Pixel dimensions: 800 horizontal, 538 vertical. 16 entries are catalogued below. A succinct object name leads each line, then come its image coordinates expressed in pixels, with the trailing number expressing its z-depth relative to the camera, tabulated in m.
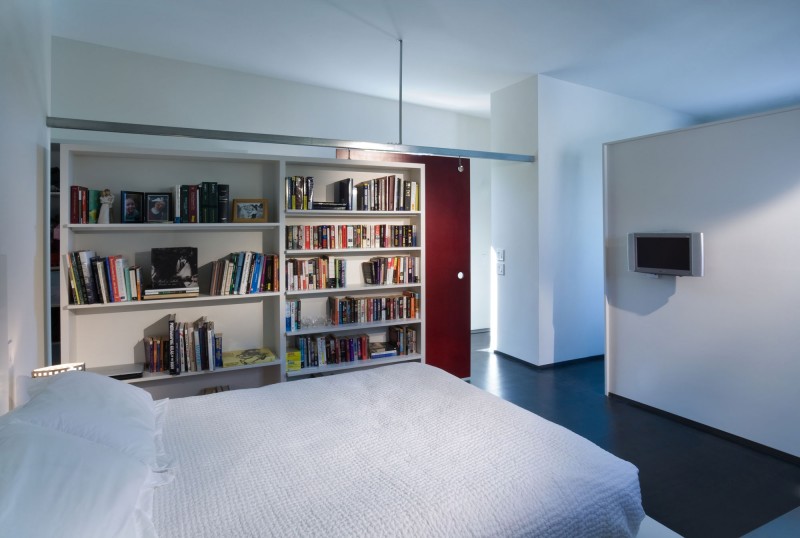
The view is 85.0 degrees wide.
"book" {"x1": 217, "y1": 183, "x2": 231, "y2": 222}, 3.29
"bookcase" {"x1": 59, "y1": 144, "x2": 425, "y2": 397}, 3.08
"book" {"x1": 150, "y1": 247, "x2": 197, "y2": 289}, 3.13
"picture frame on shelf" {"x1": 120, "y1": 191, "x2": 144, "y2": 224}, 3.03
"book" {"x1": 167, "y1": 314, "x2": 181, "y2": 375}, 3.10
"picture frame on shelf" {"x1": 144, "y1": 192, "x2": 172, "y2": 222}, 3.09
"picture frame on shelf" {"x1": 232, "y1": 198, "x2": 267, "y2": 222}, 3.43
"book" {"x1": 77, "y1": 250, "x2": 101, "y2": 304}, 2.85
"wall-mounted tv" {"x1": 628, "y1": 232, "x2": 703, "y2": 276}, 3.21
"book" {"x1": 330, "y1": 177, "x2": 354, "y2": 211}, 3.74
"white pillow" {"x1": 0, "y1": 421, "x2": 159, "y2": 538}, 0.95
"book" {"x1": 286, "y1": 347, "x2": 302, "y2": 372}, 3.60
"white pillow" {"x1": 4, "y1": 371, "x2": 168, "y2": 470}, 1.41
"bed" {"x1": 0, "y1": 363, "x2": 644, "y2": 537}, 1.18
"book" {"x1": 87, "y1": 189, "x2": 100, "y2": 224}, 2.95
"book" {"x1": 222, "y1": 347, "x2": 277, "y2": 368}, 3.34
